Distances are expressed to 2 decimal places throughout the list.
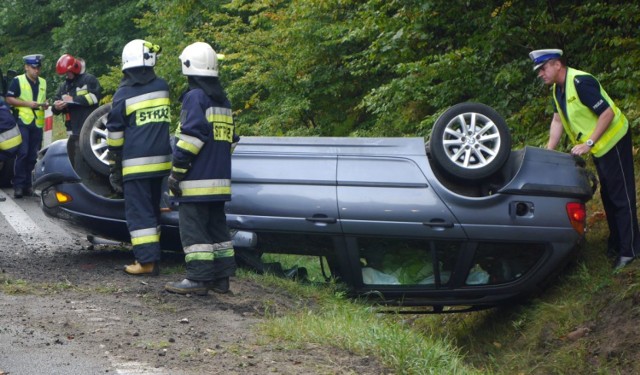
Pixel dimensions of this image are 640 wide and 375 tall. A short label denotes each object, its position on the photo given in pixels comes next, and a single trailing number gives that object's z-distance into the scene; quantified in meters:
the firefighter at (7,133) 12.73
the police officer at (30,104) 14.11
